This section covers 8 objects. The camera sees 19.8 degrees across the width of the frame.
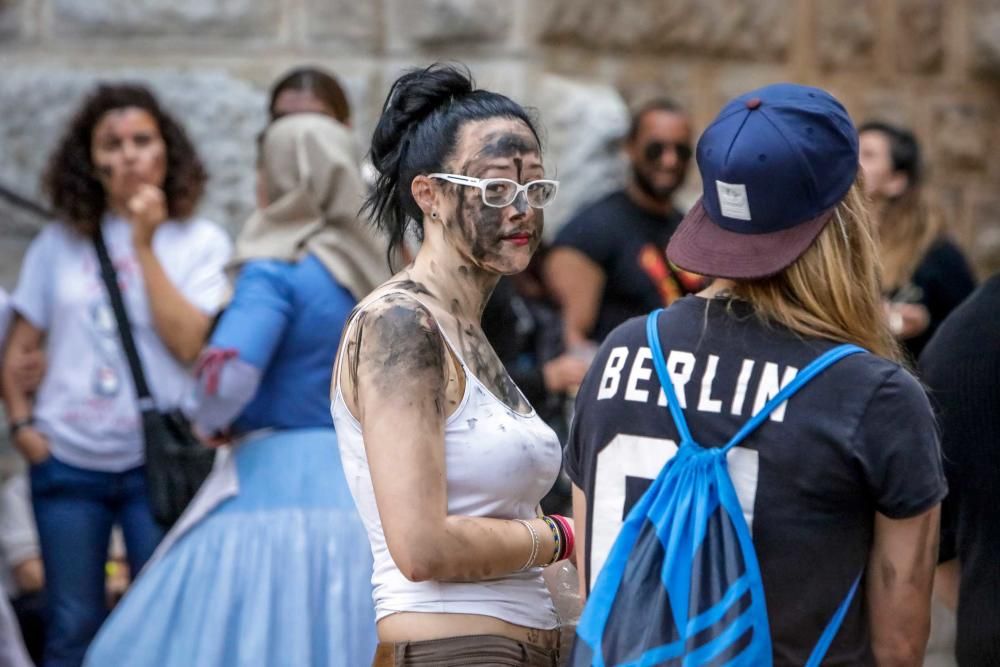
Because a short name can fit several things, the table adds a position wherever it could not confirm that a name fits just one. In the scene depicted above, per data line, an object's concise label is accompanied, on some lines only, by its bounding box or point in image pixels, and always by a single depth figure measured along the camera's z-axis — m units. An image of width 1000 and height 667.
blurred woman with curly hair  8.12
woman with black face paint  4.30
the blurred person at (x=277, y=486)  6.63
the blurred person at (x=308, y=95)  7.98
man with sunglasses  9.58
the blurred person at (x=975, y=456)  5.04
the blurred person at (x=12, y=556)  9.38
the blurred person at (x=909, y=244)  9.24
